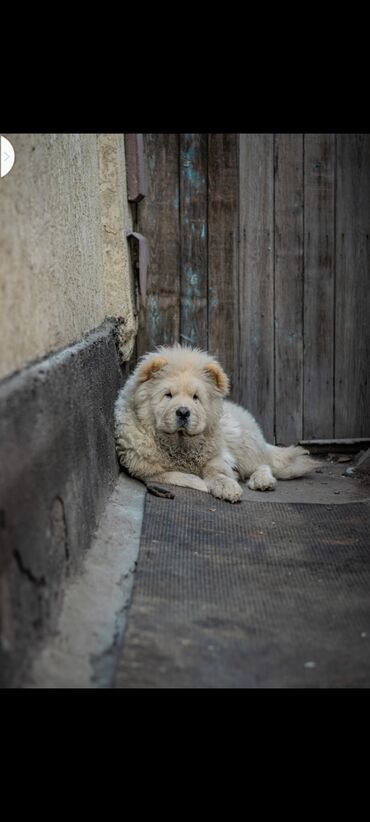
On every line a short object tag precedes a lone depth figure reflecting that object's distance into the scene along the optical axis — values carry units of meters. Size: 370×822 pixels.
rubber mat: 2.59
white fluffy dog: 5.04
